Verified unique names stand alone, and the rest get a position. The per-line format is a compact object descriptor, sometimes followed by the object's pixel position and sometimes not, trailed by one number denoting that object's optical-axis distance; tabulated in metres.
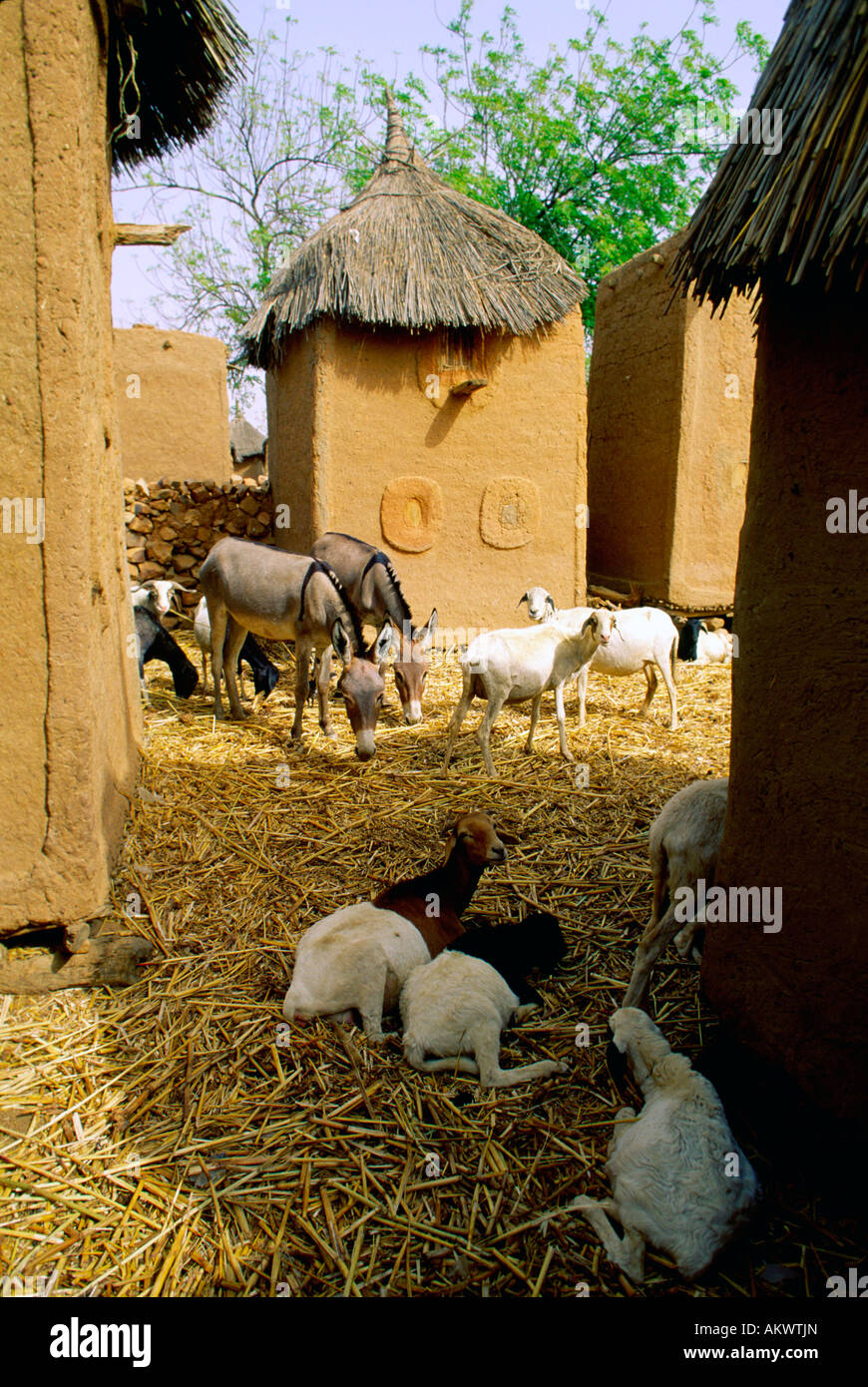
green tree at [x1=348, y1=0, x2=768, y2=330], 20.33
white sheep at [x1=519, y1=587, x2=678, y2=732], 6.75
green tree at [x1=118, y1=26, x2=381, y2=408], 23.00
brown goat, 3.50
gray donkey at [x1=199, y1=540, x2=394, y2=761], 6.05
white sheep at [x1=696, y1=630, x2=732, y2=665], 9.77
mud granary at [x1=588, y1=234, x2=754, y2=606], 9.35
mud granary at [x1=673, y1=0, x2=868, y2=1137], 2.28
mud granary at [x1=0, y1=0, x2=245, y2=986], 3.14
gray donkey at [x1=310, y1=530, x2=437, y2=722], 6.74
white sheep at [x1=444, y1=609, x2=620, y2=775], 5.73
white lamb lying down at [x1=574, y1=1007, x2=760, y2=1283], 2.18
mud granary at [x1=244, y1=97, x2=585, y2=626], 9.32
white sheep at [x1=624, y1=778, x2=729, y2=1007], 3.18
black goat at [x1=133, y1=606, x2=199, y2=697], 7.45
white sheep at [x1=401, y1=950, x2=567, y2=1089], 2.90
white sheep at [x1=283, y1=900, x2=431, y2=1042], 3.11
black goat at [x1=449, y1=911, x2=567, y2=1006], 3.37
